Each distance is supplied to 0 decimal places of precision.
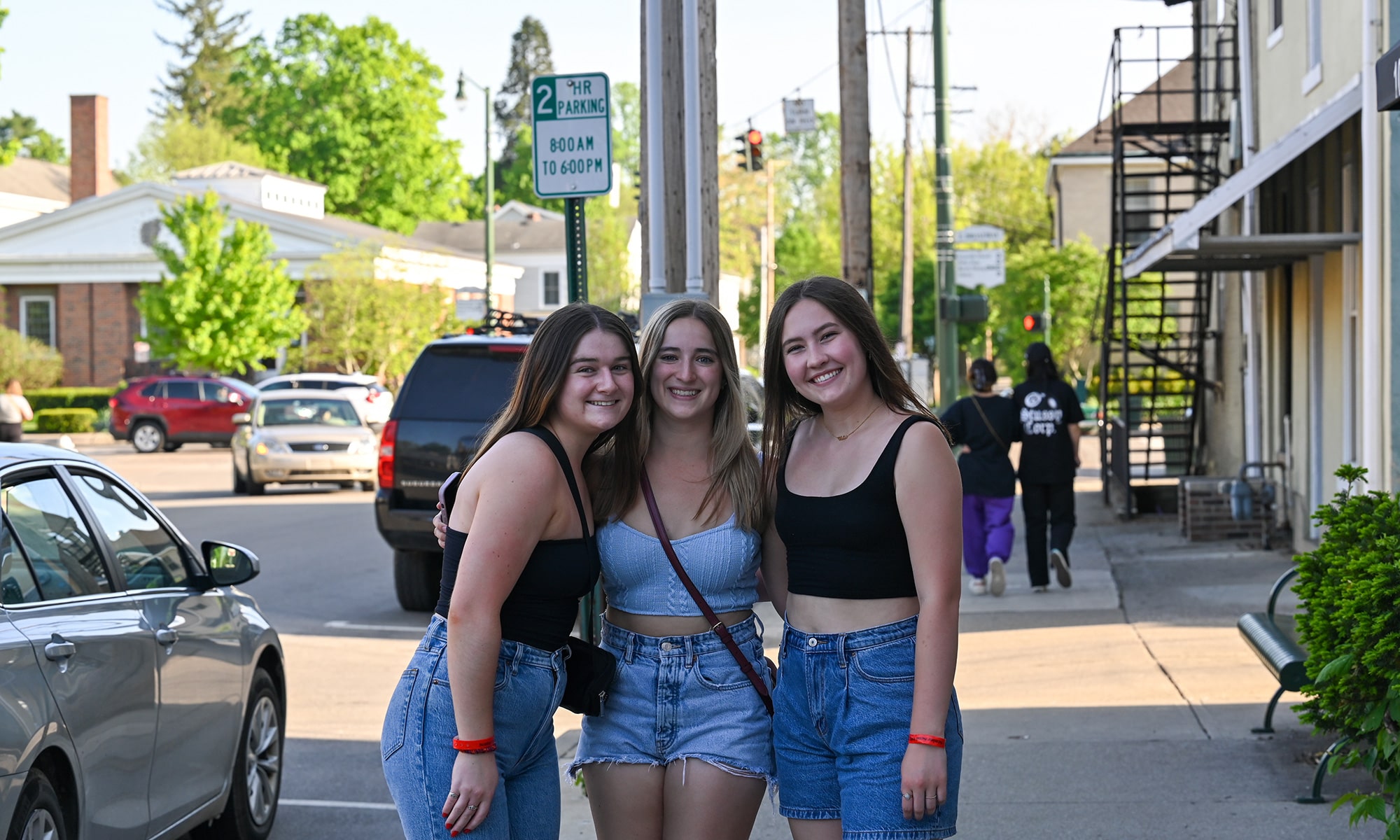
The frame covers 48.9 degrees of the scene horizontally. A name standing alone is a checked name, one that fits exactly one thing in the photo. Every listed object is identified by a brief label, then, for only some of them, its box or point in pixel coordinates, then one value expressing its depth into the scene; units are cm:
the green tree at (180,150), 8431
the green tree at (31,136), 10475
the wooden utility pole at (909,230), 3441
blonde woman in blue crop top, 354
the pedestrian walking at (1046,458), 1200
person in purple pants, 1177
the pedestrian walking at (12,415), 2147
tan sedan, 2247
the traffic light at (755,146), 2380
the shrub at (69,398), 4797
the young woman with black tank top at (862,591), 334
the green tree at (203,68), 9544
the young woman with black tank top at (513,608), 323
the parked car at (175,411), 3419
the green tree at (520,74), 10769
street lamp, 3600
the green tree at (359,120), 7188
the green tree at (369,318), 4762
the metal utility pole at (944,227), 1961
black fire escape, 1834
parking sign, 779
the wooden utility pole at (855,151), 1487
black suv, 1130
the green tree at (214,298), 4562
